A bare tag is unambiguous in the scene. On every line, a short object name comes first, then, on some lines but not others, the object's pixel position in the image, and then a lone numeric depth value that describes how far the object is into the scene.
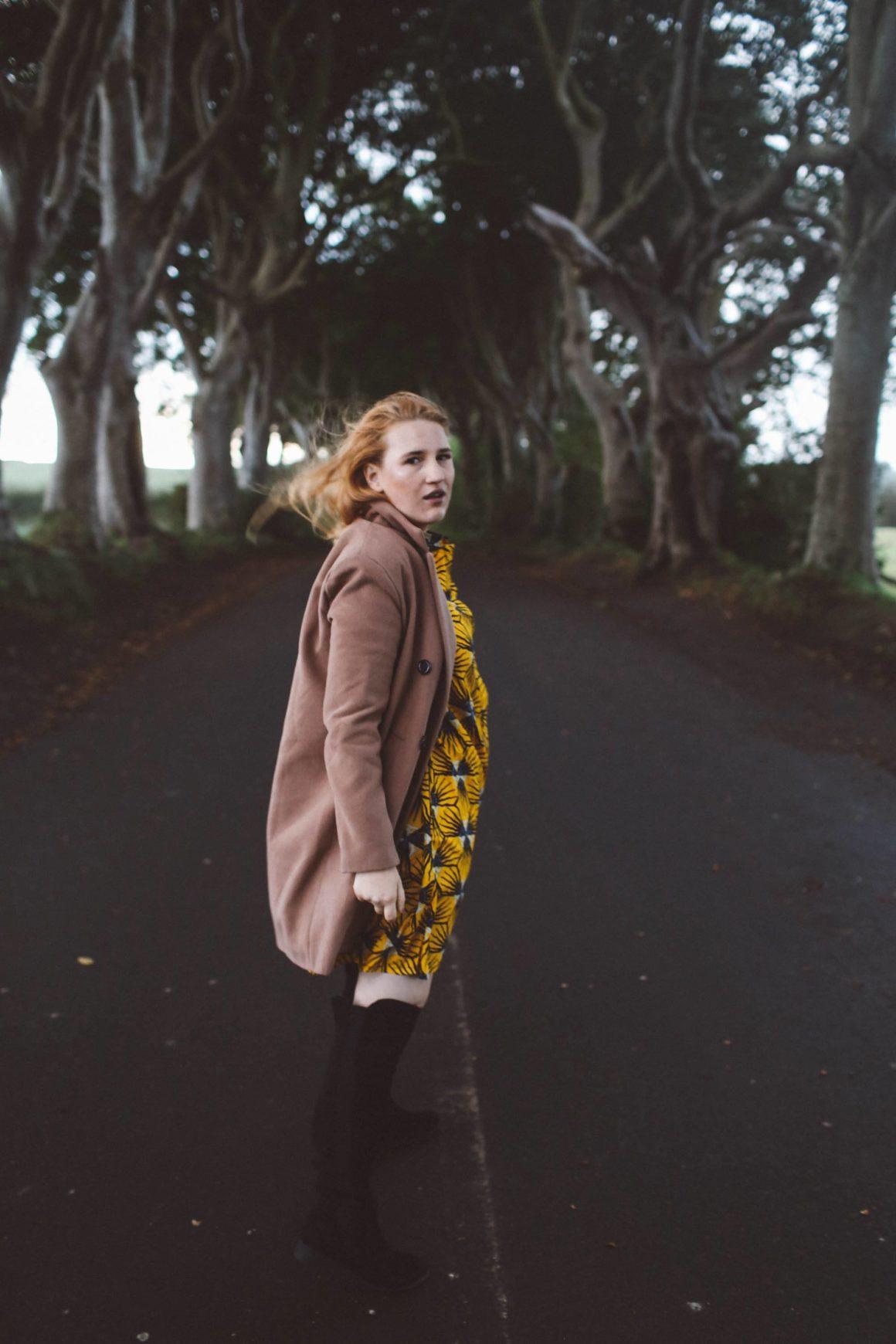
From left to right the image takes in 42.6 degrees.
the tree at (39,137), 11.57
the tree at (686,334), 17.06
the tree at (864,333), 12.51
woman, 2.46
